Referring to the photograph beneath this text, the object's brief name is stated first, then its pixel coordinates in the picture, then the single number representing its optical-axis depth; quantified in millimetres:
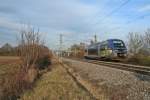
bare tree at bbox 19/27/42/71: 19219
